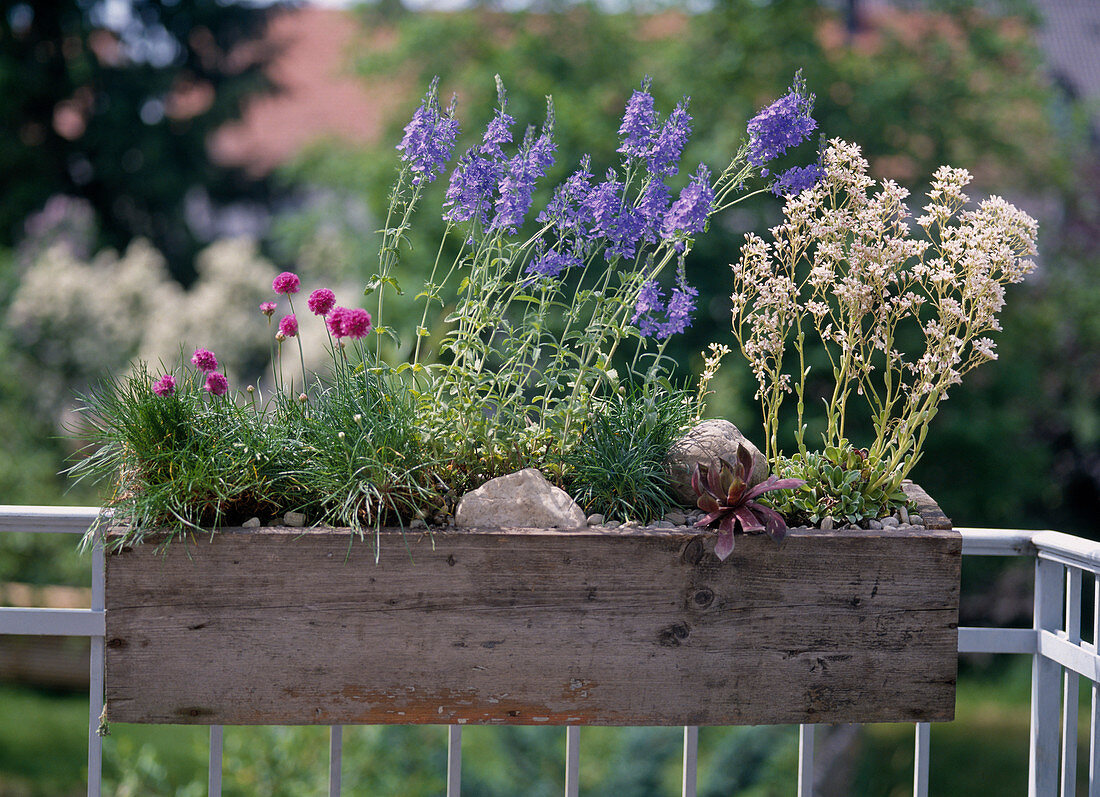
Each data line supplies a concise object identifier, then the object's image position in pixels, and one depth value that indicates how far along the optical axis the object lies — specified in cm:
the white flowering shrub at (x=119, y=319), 805
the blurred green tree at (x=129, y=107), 1098
